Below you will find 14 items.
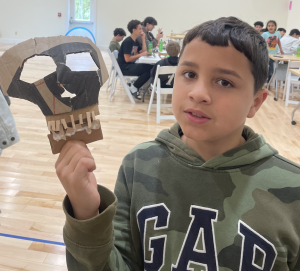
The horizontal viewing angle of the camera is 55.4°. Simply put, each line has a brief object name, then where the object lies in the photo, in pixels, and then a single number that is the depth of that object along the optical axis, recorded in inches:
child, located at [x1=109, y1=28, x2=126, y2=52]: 206.4
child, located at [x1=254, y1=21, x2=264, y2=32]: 270.4
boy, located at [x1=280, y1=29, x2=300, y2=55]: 247.4
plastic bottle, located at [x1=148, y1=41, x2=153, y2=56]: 194.7
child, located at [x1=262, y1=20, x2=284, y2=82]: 232.9
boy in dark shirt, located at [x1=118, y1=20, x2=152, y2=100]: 177.0
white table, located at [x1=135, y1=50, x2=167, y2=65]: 173.1
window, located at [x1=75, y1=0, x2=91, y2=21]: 432.0
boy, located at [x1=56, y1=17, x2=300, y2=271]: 25.5
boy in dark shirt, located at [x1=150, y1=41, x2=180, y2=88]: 152.6
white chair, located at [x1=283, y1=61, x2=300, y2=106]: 176.6
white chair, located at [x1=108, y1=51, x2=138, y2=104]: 168.4
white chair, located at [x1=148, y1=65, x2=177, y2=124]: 141.9
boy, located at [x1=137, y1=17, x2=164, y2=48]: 225.1
